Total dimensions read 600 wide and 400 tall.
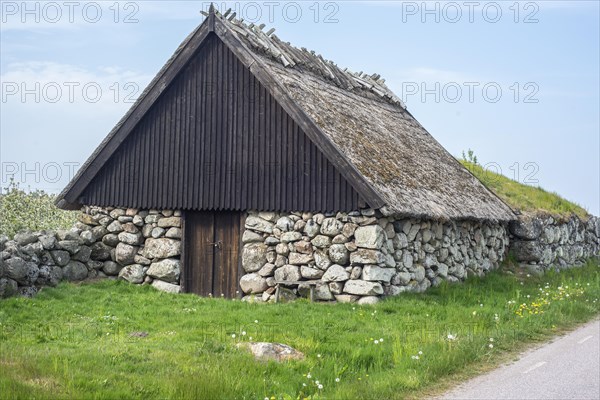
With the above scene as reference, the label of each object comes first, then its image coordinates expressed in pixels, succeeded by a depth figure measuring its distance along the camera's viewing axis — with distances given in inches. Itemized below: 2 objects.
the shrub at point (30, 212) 992.1
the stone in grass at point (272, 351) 396.8
